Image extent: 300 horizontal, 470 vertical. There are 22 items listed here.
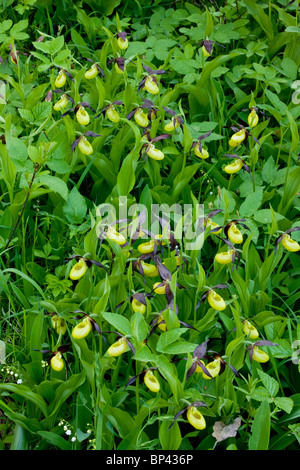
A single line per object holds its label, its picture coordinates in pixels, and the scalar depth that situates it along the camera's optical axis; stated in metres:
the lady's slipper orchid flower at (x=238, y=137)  2.01
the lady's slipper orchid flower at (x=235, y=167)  1.97
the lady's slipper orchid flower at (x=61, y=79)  2.11
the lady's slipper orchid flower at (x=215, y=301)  1.74
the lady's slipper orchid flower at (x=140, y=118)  2.04
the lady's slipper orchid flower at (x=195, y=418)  1.61
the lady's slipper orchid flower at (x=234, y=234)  1.80
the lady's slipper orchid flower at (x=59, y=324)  1.76
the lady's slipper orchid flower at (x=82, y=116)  2.03
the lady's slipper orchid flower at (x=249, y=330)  1.74
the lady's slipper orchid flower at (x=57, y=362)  1.69
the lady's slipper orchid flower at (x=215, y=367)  1.67
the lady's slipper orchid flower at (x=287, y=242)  1.81
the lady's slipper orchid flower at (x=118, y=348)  1.64
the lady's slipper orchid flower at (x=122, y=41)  2.18
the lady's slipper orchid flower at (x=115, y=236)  1.75
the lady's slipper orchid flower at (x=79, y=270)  1.75
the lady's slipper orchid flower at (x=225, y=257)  1.78
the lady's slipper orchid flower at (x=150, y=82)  2.07
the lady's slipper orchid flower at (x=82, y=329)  1.68
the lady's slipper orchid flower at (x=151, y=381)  1.62
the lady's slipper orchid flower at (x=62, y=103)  2.08
